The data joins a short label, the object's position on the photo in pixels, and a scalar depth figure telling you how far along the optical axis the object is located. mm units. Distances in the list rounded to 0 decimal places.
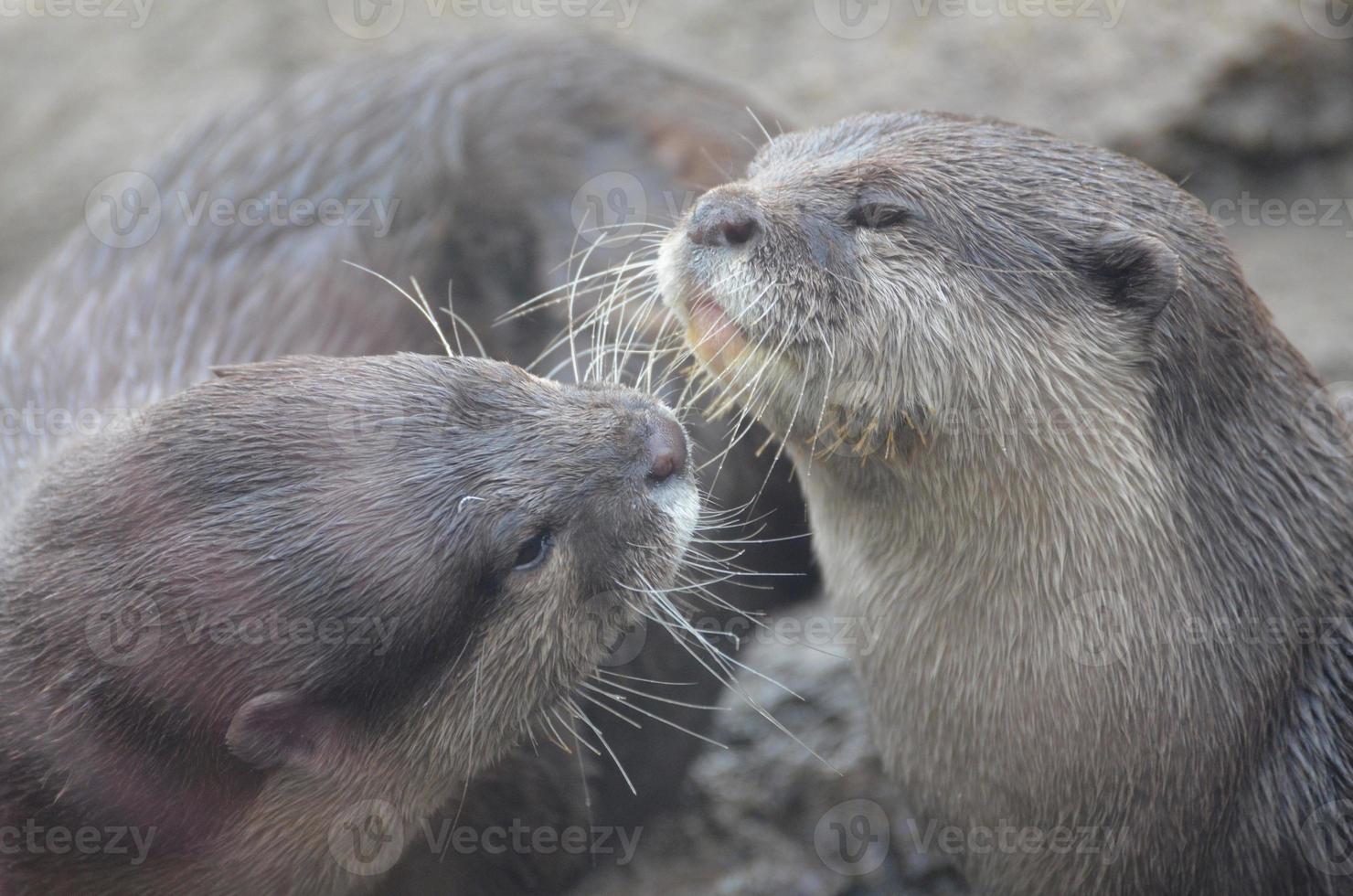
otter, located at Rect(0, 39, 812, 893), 5453
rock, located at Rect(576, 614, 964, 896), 5984
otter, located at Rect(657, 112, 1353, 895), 4480
